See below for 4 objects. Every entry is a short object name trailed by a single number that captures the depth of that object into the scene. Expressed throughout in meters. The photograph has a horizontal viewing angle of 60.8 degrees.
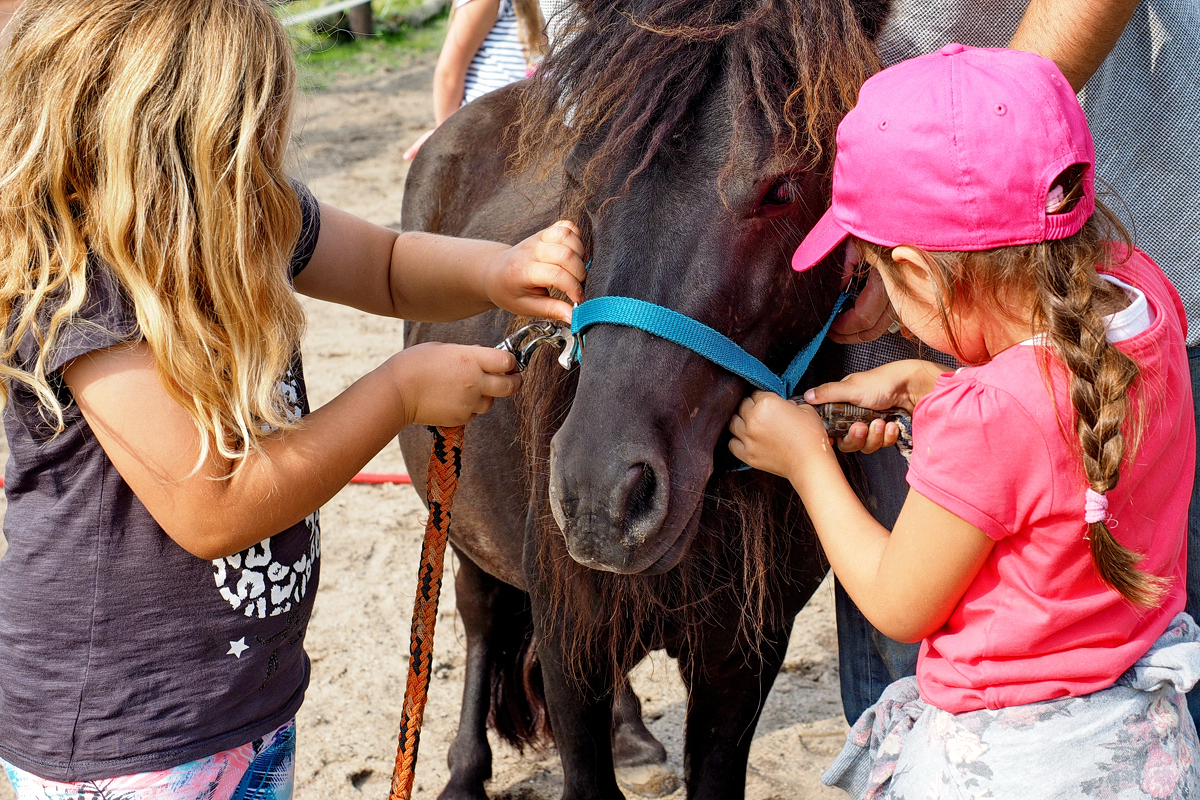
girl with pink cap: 1.10
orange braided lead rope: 1.67
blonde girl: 1.25
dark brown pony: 1.35
